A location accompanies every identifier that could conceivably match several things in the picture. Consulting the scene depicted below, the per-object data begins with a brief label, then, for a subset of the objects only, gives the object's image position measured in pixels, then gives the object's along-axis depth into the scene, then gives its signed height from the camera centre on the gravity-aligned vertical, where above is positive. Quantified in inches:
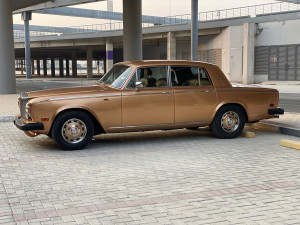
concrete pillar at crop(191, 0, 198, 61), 878.4 +108.8
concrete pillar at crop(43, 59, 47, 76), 3527.6 +83.4
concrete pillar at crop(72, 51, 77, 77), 2866.6 +86.6
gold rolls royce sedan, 297.4 -23.0
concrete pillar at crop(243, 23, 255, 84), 1406.3 +73.1
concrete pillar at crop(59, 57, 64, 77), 3368.6 +81.7
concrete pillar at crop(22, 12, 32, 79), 1955.0 +177.8
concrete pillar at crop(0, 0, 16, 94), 794.2 +52.0
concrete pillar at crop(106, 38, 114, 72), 2090.3 +124.0
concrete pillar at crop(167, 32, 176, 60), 1759.4 +128.0
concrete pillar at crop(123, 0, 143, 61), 998.4 +113.5
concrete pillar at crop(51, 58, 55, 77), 3327.3 +73.0
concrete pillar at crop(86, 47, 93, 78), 2436.5 +73.2
